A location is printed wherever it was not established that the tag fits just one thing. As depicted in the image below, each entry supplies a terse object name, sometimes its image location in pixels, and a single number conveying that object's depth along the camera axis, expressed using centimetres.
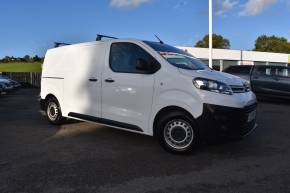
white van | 390
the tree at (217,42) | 5827
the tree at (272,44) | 6041
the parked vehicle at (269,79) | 978
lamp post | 1556
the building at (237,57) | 2688
